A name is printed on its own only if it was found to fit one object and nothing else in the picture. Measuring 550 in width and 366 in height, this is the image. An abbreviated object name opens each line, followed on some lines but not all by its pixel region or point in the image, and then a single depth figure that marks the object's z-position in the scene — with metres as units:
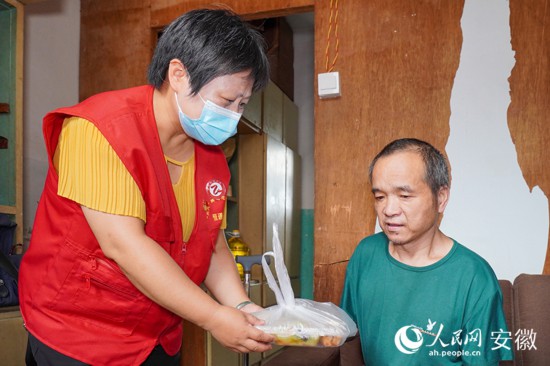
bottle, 3.33
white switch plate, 2.40
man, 1.50
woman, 1.00
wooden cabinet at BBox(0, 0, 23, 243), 2.41
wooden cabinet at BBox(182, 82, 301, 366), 3.72
